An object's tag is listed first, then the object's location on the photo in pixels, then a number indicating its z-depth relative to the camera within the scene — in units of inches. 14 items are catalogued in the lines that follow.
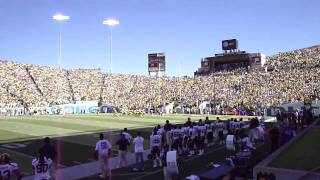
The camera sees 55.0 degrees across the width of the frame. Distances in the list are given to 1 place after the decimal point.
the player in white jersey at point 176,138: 508.4
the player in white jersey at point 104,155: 404.4
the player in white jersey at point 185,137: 528.2
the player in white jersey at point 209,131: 608.3
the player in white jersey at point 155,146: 450.4
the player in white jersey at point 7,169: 296.1
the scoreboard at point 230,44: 2210.6
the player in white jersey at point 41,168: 300.9
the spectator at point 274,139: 494.4
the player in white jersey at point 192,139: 535.6
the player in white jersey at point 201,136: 545.1
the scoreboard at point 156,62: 2247.5
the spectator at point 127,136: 456.0
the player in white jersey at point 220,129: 650.3
